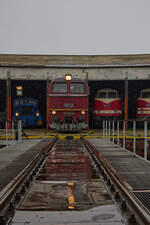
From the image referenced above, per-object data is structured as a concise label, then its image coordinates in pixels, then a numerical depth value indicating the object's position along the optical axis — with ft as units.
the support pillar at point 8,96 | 66.18
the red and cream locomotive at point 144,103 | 73.77
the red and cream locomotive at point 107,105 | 72.95
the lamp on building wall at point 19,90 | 56.57
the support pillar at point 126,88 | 67.00
